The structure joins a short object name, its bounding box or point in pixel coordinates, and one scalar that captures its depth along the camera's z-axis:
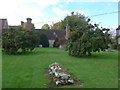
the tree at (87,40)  7.89
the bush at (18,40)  8.86
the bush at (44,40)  16.54
